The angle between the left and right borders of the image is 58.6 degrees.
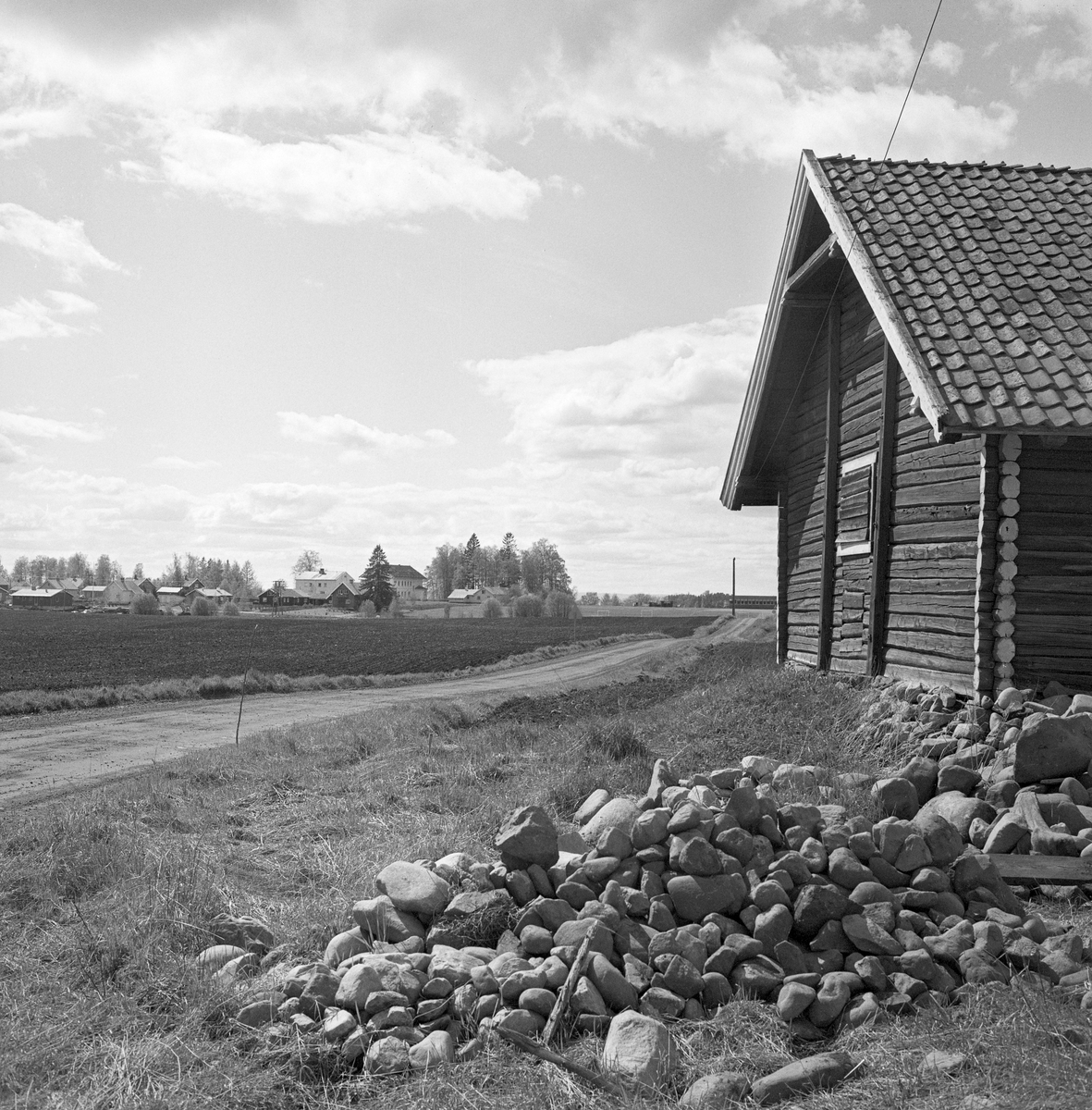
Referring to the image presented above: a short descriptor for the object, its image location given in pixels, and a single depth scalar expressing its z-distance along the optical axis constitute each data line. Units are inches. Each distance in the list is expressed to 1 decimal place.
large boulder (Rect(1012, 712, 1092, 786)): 310.8
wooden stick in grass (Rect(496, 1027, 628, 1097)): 165.3
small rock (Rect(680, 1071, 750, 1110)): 161.0
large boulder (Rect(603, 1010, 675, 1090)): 168.1
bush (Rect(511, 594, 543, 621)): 3752.5
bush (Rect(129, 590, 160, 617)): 4020.7
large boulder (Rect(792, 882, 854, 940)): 213.6
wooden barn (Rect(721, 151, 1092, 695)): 374.0
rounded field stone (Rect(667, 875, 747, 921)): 216.4
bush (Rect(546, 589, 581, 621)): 3673.7
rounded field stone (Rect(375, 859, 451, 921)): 224.8
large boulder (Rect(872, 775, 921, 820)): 295.1
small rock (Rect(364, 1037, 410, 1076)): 174.6
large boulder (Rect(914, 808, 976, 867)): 241.3
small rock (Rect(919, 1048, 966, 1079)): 161.3
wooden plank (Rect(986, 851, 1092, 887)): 256.5
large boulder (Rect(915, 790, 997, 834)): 296.4
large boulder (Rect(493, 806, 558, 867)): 229.1
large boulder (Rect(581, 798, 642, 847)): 240.5
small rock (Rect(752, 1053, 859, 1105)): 164.1
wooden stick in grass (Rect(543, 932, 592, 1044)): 182.4
